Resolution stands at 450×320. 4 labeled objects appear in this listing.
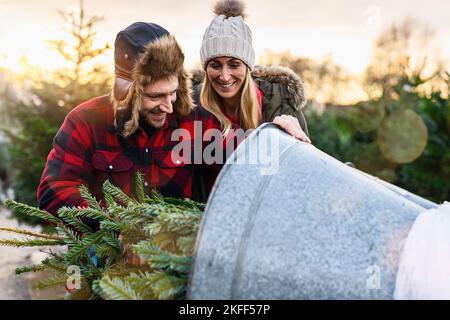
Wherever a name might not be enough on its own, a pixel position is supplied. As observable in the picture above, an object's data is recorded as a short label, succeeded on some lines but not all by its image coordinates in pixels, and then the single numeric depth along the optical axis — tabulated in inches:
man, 123.3
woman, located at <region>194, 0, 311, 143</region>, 146.2
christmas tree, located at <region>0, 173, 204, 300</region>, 68.3
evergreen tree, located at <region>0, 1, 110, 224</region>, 286.5
